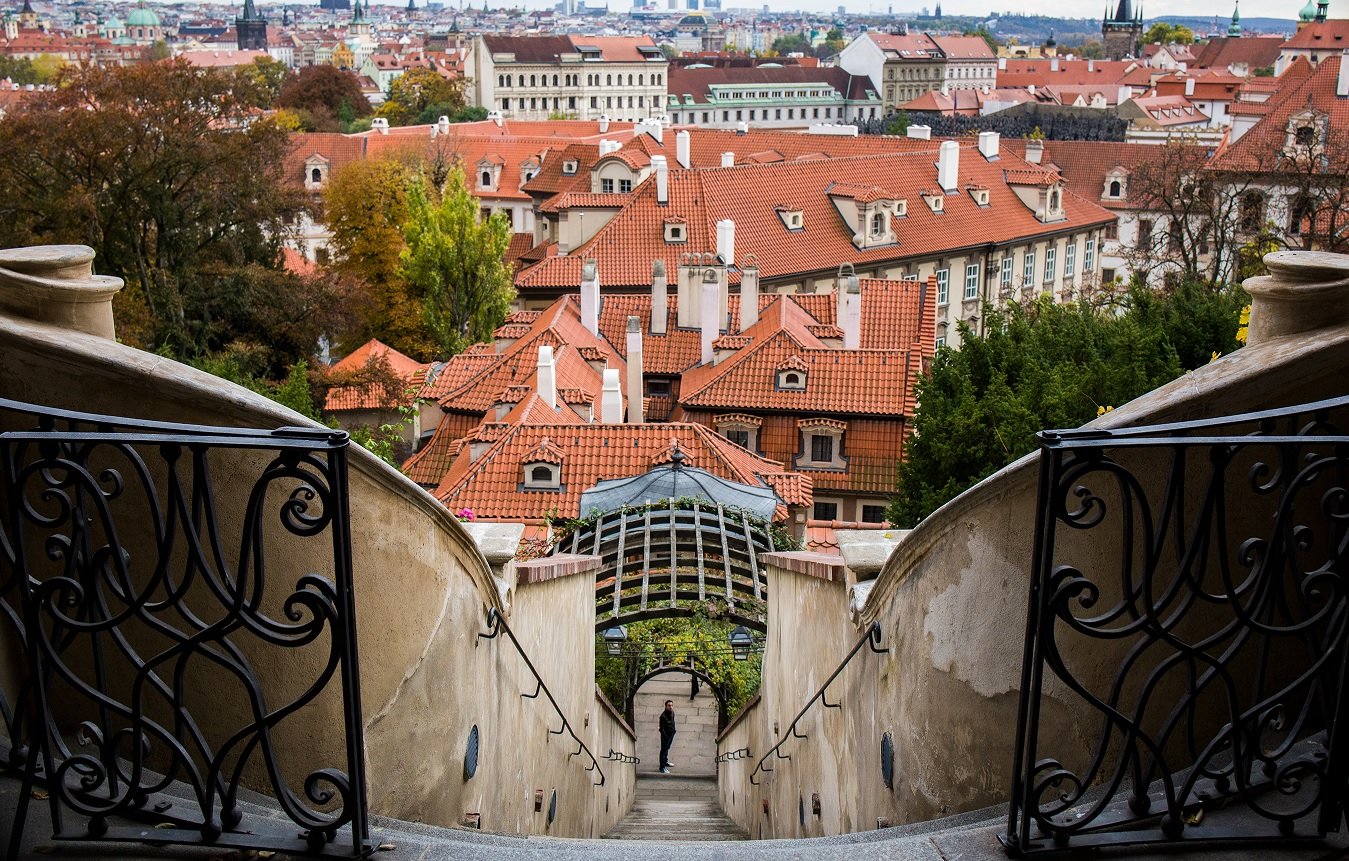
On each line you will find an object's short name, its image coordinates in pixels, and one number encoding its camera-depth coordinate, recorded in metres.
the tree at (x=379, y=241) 46.97
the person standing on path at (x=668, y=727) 23.83
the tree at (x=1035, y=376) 20.09
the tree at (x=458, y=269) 42.31
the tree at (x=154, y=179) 31.16
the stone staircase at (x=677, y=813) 15.75
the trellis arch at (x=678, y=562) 14.48
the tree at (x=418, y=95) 118.62
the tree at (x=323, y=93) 106.19
